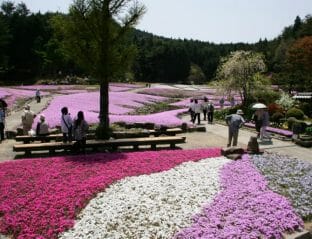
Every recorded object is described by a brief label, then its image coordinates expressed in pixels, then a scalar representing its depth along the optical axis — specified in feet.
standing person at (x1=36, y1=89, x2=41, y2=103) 141.59
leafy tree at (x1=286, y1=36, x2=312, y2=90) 190.70
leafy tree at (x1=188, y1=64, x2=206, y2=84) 412.77
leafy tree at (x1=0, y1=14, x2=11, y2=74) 259.25
